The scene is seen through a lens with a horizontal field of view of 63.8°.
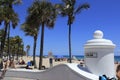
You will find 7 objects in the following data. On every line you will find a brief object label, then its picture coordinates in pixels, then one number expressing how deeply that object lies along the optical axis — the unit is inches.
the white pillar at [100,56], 154.9
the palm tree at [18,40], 1163.0
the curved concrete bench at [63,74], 159.4
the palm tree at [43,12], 362.2
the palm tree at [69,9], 392.0
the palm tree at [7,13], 433.6
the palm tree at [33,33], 523.1
